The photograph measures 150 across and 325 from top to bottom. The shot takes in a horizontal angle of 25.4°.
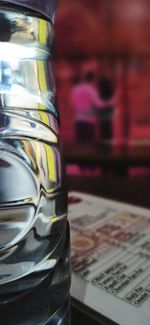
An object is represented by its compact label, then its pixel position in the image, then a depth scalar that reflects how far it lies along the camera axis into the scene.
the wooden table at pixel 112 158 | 1.77
